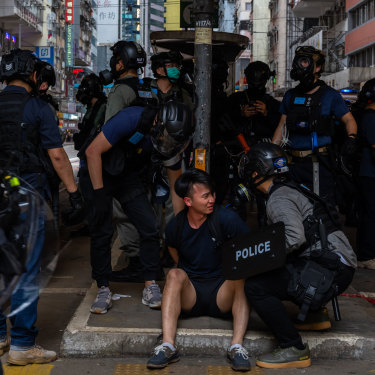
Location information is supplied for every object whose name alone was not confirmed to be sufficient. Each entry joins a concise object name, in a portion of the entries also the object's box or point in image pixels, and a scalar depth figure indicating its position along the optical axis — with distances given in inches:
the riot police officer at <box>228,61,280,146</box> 290.7
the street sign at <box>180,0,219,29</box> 454.9
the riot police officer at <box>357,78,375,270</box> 266.5
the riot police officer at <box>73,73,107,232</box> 326.3
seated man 172.7
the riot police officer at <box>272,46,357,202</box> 236.1
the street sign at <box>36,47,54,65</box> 1931.2
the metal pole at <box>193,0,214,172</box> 207.9
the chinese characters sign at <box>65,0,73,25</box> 3223.4
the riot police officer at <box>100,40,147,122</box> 216.4
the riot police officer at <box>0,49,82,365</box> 167.8
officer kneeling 164.9
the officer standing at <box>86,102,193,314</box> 191.8
